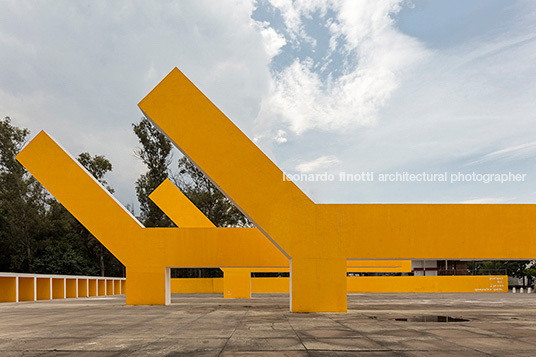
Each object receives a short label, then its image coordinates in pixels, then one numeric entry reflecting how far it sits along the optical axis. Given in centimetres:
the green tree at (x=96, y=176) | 4879
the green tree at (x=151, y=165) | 4662
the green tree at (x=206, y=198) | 4631
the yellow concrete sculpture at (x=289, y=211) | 1599
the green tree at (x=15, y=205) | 4334
